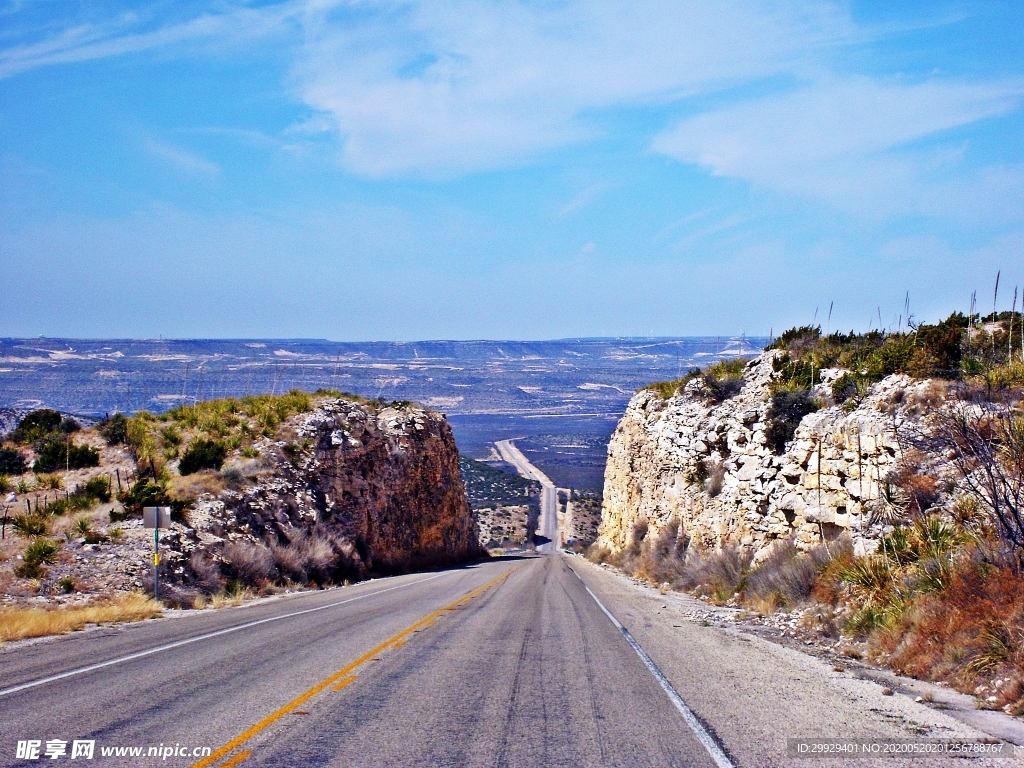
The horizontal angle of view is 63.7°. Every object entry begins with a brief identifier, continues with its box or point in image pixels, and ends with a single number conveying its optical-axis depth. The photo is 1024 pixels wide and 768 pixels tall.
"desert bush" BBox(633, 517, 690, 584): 27.44
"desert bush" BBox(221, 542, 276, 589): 23.19
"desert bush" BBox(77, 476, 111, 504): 24.00
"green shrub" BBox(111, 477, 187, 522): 22.81
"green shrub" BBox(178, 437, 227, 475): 26.92
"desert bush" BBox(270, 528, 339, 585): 26.12
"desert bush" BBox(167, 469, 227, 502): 24.95
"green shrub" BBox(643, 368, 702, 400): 35.75
